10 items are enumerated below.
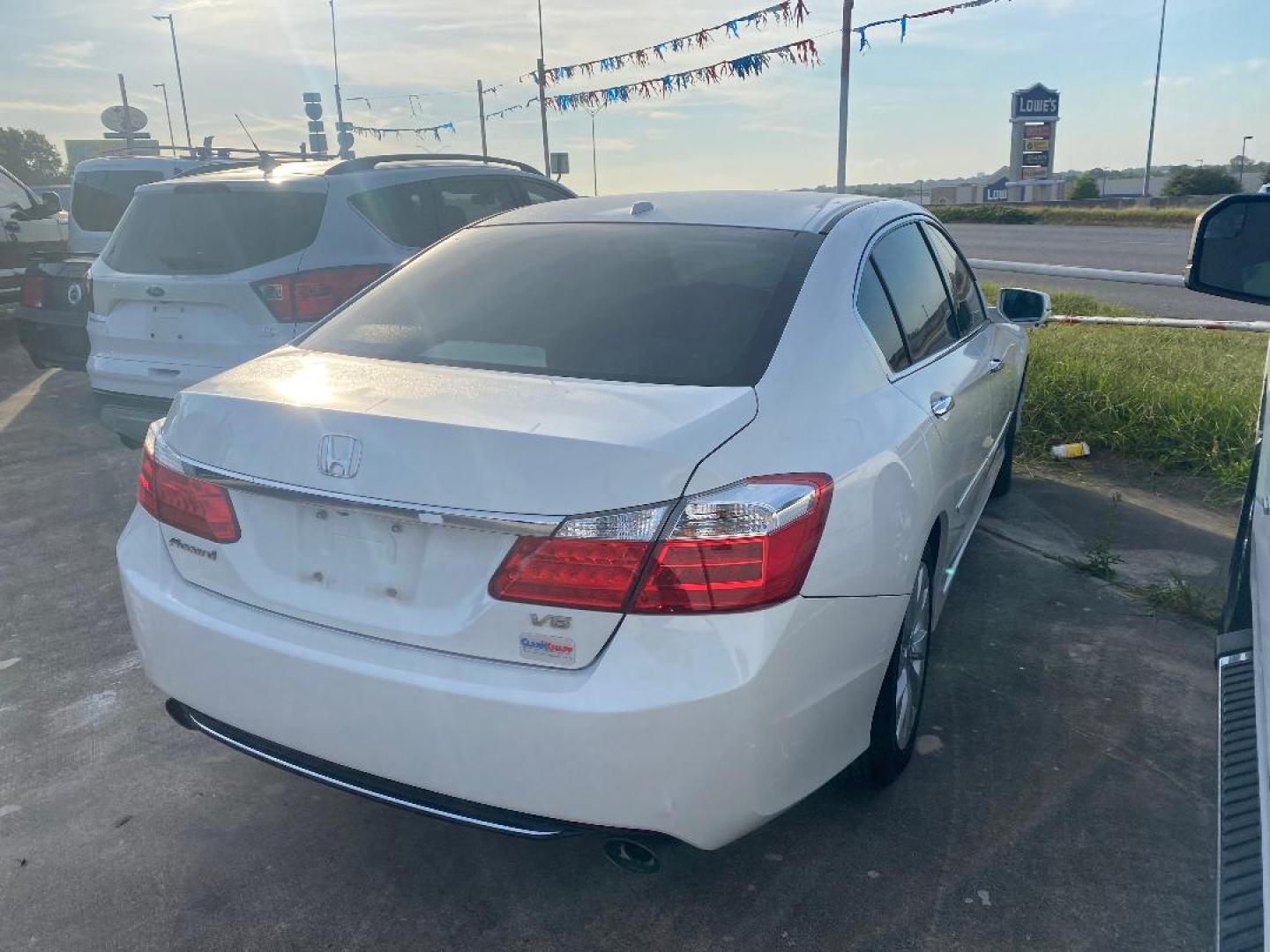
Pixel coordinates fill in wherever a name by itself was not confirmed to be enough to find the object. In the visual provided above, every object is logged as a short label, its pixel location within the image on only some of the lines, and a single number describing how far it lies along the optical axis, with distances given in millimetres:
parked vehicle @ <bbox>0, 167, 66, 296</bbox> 11672
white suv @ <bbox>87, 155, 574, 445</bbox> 5449
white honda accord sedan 2076
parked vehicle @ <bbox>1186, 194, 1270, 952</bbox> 1520
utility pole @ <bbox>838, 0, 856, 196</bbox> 12336
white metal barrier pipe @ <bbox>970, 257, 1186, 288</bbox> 8436
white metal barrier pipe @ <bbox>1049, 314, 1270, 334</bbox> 7262
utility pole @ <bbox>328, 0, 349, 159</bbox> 28698
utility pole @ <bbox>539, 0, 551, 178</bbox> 19438
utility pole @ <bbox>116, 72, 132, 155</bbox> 25742
